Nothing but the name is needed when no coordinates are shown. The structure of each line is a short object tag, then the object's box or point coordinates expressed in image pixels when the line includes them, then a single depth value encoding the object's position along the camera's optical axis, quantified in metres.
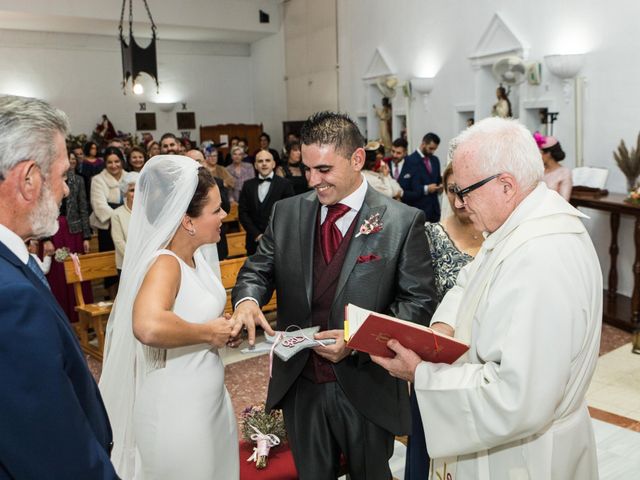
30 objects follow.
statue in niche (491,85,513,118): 9.05
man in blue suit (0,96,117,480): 1.33
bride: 2.42
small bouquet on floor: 3.25
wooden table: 6.20
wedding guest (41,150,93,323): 7.21
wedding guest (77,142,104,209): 9.68
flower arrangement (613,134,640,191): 6.96
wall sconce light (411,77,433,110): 11.14
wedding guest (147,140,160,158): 8.68
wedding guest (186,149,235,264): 6.61
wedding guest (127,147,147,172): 8.58
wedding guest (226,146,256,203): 9.89
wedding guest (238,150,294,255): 6.89
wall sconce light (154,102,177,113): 17.50
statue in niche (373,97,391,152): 12.56
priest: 1.74
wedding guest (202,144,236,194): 9.00
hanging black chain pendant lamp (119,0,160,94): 10.80
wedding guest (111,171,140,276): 6.12
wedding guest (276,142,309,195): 7.71
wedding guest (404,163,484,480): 3.28
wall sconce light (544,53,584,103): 7.86
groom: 2.56
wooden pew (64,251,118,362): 6.05
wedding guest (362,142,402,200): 7.11
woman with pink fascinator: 6.81
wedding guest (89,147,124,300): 7.45
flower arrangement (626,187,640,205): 6.12
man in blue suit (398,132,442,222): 8.96
